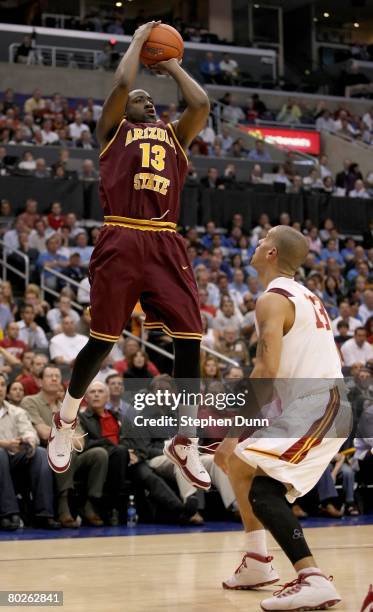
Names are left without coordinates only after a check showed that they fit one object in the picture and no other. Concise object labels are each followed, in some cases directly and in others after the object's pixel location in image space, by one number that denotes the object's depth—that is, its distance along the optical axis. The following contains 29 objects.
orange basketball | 5.81
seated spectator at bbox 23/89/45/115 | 22.17
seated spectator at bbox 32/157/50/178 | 17.78
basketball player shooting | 5.79
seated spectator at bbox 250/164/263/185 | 21.58
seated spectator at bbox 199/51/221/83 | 27.93
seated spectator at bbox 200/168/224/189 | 19.73
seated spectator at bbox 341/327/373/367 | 14.23
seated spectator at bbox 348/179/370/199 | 22.64
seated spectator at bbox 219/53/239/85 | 28.25
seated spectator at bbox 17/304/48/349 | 12.99
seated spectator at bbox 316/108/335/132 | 27.77
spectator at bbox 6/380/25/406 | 10.41
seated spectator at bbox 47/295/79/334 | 13.43
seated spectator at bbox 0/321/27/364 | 12.42
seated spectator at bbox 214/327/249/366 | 13.78
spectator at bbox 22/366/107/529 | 9.96
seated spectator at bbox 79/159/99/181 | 18.05
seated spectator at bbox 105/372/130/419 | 10.70
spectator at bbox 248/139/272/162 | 23.64
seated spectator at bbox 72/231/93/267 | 15.85
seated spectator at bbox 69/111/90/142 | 21.56
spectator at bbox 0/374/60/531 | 9.56
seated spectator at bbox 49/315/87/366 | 12.53
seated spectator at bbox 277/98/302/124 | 27.80
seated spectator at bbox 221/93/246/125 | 26.56
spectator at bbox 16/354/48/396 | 11.08
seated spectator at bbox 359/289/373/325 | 16.61
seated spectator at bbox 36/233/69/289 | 15.05
